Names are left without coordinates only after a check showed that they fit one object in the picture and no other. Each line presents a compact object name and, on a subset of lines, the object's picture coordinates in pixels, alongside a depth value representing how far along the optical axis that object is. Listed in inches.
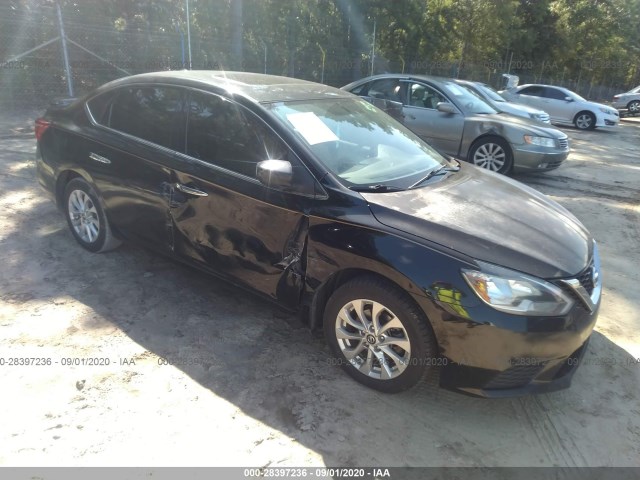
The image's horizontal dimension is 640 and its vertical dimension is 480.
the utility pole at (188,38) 499.0
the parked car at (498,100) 365.8
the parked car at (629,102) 845.2
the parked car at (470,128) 287.1
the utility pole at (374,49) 779.7
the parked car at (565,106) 604.4
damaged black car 94.0
